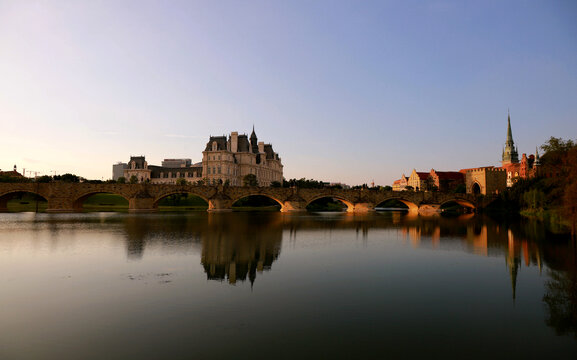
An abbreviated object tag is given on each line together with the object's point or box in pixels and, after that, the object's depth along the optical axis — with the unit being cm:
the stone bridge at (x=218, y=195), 7356
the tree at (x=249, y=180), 11969
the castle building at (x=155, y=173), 14500
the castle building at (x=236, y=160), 12800
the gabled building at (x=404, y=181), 18235
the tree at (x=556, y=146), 5779
